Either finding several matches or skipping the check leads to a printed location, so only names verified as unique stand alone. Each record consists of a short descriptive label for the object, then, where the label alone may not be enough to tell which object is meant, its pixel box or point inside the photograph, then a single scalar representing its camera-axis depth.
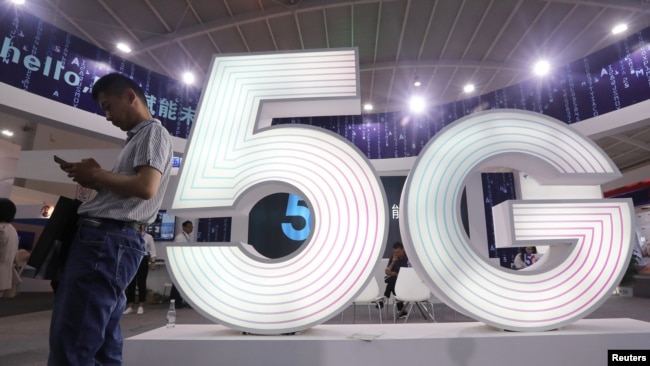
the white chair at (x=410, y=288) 4.80
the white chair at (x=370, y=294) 4.73
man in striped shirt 1.21
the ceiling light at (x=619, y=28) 8.02
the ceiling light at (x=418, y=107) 8.70
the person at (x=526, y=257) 7.83
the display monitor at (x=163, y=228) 9.21
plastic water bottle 2.42
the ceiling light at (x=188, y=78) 9.35
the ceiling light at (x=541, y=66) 8.84
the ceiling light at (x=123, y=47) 8.60
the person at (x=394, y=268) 5.97
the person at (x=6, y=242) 2.90
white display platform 1.93
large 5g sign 2.03
